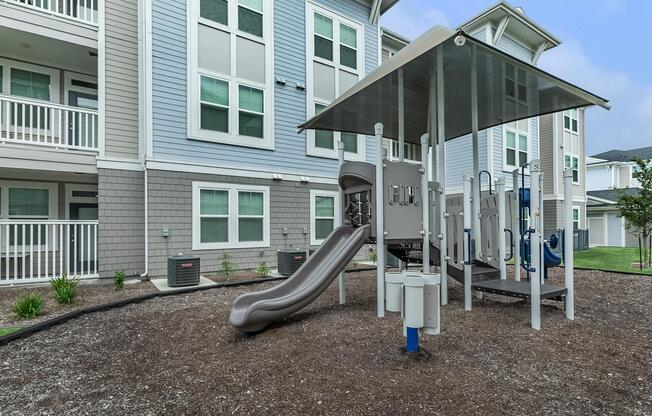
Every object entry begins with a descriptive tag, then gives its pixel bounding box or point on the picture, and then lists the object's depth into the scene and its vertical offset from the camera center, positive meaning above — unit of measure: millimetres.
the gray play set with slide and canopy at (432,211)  4270 -4
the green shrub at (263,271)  8898 -1528
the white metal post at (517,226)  5840 -256
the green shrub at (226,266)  8781 -1388
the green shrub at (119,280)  7453 -1444
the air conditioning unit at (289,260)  9133 -1276
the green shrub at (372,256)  11398 -1465
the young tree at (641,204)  9930 +174
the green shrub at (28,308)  5363 -1461
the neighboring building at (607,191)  22953 +1418
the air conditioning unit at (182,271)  7590 -1274
